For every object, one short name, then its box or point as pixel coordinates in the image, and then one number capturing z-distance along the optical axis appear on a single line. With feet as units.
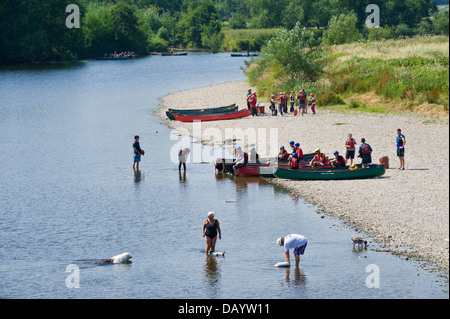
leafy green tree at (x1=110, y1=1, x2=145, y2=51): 493.77
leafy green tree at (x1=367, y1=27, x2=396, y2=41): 322.90
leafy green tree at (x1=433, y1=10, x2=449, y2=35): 365.03
